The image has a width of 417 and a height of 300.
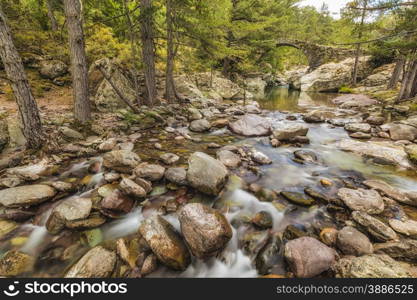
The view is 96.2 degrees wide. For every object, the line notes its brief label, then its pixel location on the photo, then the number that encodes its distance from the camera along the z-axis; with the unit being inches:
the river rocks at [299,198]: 125.4
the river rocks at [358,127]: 259.6
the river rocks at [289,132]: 233.1
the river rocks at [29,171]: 133.3
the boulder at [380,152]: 175.2
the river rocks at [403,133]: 223.5
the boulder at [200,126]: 264.8
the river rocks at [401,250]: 83.2
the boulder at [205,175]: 130.3
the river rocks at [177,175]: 137.6
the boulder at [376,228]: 92.9
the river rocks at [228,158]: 172.9
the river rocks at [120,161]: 150.0
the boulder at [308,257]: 81.0
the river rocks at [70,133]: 193.3
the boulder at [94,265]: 80.3
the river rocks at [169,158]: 170.6
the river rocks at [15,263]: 83.5
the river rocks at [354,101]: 456.2
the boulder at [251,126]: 256.8
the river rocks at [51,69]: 346.6
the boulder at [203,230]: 90.4
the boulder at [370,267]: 72.5
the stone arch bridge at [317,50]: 510.6
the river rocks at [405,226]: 97.5
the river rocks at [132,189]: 122.0
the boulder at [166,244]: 87.0
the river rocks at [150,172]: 141.4
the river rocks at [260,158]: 180.1
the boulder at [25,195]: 109.5
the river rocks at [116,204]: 114.2
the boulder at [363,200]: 112.7
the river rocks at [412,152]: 172.2
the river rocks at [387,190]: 123.6
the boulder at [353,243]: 87.0
